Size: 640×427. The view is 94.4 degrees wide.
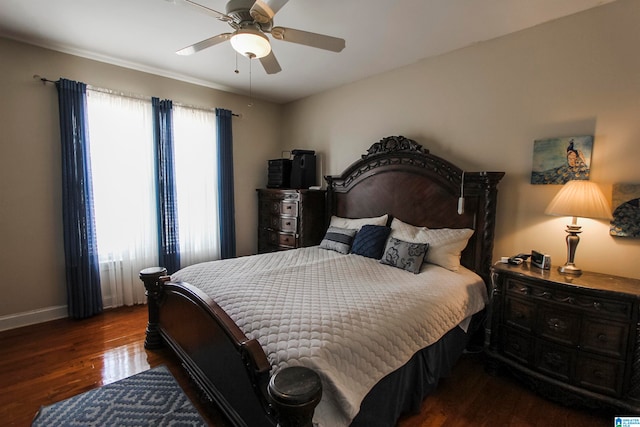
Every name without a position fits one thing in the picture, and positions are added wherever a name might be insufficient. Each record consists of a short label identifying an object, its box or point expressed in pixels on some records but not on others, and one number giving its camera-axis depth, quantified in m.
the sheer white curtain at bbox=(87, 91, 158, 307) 3.15
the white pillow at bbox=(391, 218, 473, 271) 2.47
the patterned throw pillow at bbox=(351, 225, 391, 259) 2.84
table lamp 1.90
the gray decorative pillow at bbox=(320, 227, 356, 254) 3.11
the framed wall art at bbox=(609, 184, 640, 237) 1.96
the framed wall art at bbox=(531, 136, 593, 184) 2.13
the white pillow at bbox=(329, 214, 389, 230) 3.11
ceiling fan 1.68
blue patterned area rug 1.77
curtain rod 2.83
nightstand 1.73
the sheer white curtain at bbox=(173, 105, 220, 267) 3.71
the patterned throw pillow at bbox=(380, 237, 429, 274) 2.45
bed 1.37
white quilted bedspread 1.32
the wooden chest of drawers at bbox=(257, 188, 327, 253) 3.73
